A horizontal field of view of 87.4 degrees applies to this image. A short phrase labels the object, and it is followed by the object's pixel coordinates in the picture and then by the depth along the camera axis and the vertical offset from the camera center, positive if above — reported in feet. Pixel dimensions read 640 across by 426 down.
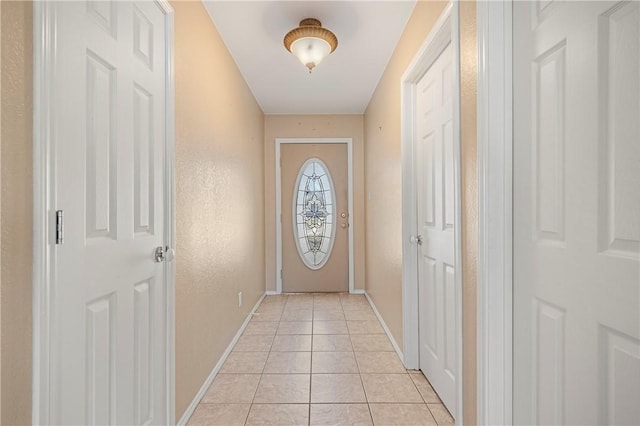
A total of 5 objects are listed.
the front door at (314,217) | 14.88 -0.23
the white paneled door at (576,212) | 2.65 -0.01
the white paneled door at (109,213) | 3.16 +0.00
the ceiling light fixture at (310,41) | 7.41 +3.89
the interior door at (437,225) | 5.92 -0.27
